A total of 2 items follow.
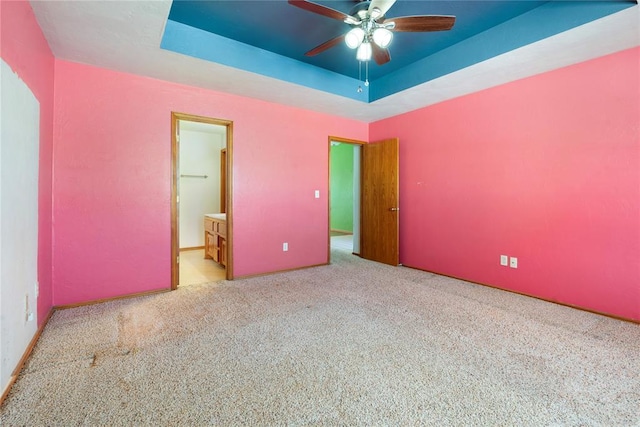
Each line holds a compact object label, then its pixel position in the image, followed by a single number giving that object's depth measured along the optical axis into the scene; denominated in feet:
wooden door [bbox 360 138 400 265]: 14.26
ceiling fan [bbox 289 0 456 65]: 6.47
